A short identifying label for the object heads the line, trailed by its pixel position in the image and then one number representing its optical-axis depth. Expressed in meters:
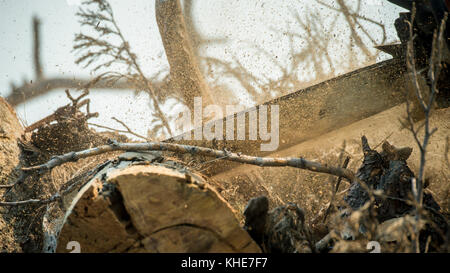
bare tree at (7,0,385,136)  4.54
